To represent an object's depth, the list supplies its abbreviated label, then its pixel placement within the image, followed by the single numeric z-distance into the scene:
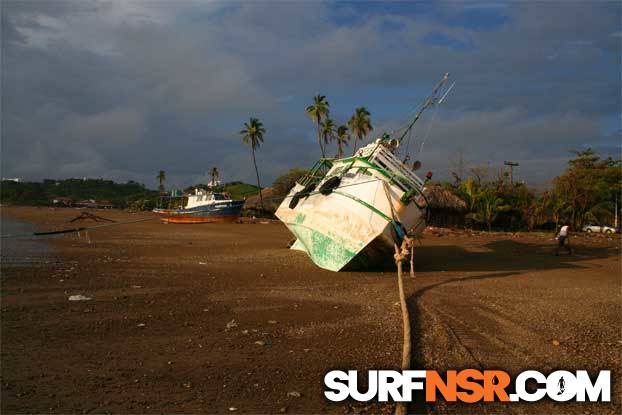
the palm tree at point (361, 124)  49.41
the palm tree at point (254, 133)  52.53
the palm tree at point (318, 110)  49.56
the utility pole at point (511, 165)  41.33
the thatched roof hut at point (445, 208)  36.07
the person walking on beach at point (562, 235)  20.96
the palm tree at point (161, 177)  91.89
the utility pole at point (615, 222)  40.59
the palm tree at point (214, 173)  63.08
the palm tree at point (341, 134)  52.13
